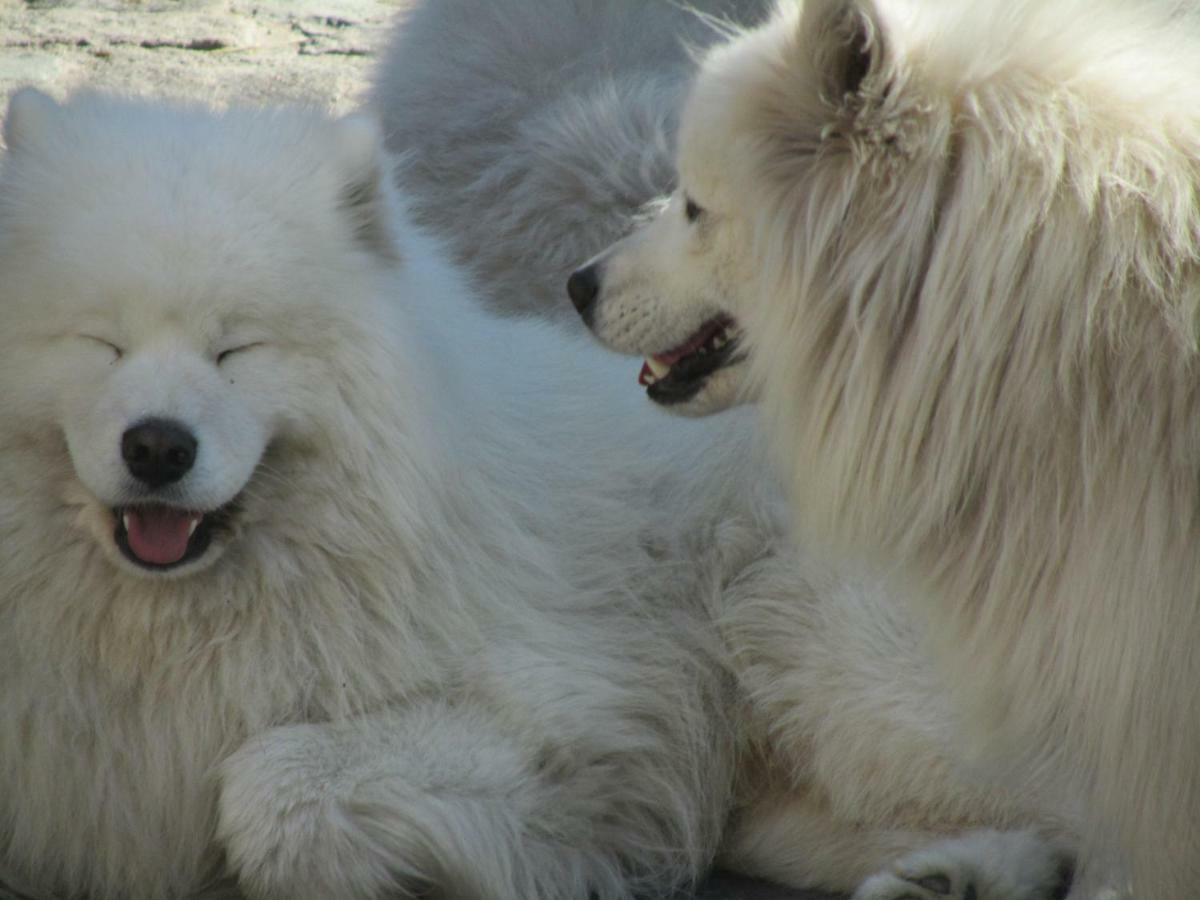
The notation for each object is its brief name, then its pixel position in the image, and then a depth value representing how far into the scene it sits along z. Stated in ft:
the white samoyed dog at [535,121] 31.07
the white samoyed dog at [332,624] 18.95
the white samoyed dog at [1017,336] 15.47
